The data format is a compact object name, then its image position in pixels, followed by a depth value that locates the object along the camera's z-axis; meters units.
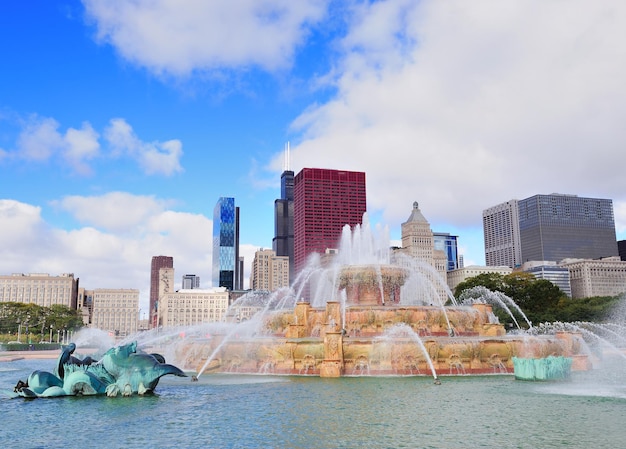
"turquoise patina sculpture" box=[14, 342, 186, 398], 22.86
